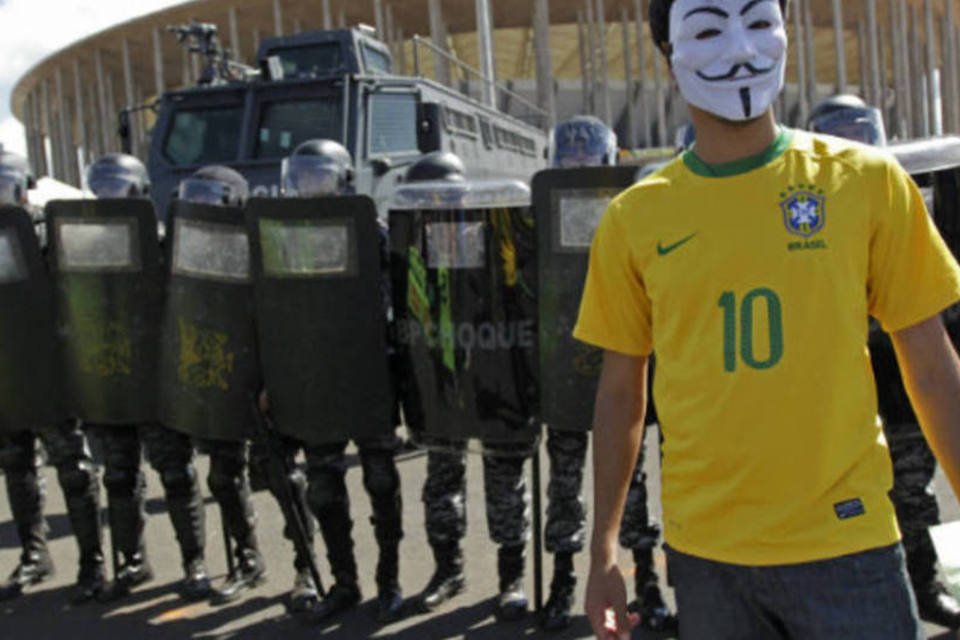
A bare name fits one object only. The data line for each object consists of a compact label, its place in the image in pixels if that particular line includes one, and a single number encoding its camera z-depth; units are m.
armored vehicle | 9.84
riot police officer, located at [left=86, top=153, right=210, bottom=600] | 4.85
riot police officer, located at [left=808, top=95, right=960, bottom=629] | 3.76
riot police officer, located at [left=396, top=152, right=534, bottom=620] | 4.36
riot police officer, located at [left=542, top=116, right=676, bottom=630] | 4.17
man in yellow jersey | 1.83
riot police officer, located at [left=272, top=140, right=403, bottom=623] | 4.48
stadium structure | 35.22
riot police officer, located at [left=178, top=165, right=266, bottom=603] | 4.78
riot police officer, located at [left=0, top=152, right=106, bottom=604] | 5.00
